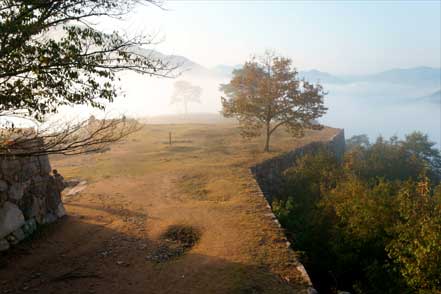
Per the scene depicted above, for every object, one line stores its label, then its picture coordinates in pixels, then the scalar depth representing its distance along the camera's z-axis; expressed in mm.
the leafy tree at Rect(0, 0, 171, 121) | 5969
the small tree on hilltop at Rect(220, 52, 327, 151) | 25109
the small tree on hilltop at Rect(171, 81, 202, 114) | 96812
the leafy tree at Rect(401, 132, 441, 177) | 36094
